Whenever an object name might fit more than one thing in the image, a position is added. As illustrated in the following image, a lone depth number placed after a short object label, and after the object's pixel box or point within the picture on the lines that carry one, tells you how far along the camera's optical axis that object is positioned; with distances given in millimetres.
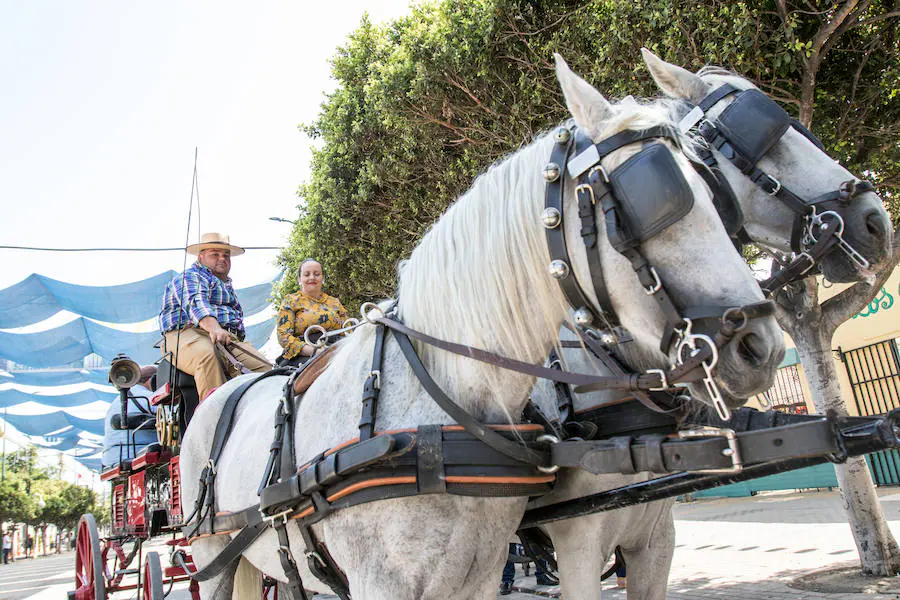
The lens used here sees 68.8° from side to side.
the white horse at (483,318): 1734
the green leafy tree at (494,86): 5320
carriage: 4449
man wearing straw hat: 4301
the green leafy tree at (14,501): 37438
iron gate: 11141
